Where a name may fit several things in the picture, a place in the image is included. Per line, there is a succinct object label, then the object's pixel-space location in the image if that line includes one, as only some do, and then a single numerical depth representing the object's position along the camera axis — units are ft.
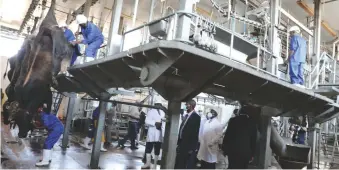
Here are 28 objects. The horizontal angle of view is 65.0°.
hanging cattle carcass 17.94
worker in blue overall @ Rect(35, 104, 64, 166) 19.61
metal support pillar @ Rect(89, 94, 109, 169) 20.99
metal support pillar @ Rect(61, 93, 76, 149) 30.30
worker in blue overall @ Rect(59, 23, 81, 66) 21.31
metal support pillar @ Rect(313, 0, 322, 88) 27.86
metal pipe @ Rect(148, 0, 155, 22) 18.62
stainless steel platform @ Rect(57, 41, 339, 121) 11.44
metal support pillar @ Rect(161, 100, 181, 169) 13.12
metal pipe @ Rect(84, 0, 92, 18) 31.82
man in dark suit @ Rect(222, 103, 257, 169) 16.89
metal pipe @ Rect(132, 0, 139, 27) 17.63
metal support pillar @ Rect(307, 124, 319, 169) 25.46
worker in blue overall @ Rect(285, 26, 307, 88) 22.34
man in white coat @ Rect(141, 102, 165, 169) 24.20
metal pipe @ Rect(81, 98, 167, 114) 15.15
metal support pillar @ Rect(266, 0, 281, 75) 19.11
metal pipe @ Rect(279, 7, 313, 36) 28.01
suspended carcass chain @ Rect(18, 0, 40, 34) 40.07
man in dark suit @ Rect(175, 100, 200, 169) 19.15
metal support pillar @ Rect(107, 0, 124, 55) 20.61
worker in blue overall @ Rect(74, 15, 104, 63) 21.75
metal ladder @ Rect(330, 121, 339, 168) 35.29
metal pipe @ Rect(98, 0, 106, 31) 43.27
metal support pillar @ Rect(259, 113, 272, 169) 18.65
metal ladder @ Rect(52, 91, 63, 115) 37.50
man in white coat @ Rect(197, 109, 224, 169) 22.97
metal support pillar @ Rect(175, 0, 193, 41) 11.57
